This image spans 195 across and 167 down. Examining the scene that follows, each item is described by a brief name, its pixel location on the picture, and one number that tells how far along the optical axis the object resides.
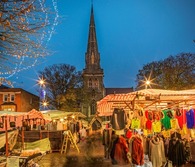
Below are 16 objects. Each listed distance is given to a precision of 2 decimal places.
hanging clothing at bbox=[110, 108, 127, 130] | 6.86
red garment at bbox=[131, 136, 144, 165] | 6.48
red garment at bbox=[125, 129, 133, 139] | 8.63
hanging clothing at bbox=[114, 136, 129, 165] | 6.45
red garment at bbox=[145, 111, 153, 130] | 7.33
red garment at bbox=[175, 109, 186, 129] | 7.20
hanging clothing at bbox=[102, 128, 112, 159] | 9.27
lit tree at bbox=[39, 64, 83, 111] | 37.61
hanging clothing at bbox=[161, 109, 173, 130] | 7.24
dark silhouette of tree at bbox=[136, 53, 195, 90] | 25.28
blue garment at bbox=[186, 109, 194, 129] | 7.15
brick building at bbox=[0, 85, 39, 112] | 36.11
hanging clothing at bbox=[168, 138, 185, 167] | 6.67
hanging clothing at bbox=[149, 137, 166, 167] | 6.75
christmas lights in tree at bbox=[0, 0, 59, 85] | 3.99
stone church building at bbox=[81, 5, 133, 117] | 57.18
